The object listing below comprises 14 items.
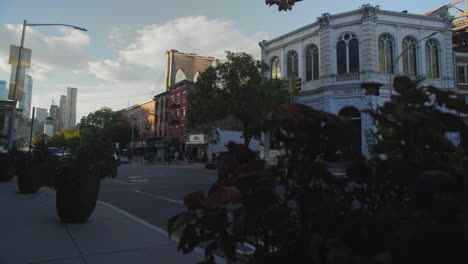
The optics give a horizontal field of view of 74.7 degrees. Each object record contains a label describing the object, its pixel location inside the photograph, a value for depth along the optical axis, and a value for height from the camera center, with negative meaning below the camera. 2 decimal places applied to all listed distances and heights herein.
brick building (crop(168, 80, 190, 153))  52.97 +6.97
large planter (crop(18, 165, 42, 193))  9.95 -0.92
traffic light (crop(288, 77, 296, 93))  15.82 +3.70
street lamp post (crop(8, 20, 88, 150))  17.54 +3.79
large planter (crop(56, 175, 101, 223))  5.80 -0.86
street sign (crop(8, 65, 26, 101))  17.42 +3.89
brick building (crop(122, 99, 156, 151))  66.69 +7.19
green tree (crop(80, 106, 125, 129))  83.38 +9.66
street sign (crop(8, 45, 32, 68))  17.33 +5.48
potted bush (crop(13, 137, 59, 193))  9.38 -0.52
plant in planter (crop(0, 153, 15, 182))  13.73 -0.80
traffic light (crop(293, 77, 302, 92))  15.91 +3.73
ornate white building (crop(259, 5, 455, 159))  27.36 +9.74
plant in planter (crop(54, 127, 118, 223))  5.82 -0.46
